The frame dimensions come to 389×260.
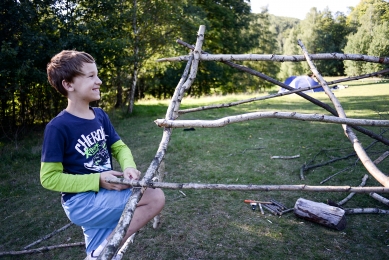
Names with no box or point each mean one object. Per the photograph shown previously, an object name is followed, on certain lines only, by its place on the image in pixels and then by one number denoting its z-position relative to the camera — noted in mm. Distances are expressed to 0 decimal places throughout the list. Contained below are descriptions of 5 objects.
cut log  3586
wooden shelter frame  1684
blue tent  22053
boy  1909
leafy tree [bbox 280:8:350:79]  36812
